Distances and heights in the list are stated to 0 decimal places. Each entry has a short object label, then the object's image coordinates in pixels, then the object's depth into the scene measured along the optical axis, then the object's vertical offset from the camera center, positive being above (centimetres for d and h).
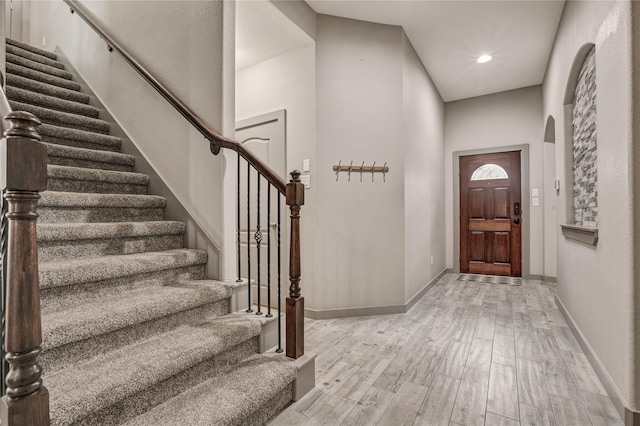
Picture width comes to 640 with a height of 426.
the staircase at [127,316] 119 -46
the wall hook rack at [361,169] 307 +44
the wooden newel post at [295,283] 174 -39
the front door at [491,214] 482 -2
